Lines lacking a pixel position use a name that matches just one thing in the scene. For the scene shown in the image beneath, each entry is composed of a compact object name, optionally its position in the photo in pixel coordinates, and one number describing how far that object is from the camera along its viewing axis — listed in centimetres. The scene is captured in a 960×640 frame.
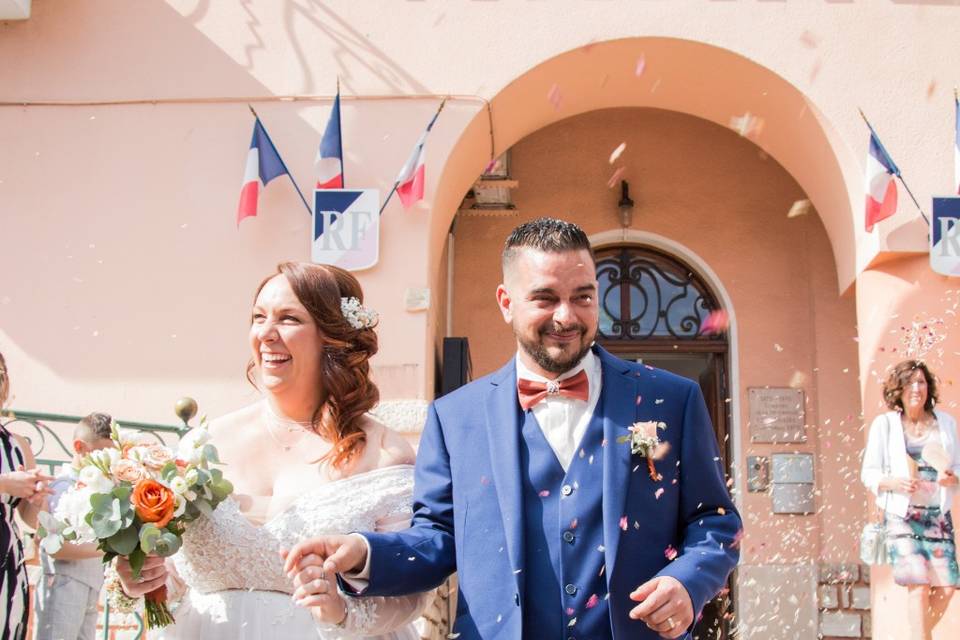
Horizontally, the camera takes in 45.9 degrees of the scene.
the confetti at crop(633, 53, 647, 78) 776
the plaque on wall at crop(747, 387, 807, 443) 913
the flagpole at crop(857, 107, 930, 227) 714
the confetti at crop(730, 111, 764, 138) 822
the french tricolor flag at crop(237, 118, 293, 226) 719
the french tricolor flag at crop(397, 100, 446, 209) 720
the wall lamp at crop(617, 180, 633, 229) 952
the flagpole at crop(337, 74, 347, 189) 732
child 571
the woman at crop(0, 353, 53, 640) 443
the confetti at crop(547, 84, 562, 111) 794
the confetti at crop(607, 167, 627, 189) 977
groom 271
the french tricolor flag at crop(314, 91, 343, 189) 727
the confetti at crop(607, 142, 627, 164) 987
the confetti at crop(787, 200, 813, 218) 966
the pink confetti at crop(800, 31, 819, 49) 746
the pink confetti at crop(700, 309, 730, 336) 954
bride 314
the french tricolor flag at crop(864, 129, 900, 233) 711
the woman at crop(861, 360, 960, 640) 658
